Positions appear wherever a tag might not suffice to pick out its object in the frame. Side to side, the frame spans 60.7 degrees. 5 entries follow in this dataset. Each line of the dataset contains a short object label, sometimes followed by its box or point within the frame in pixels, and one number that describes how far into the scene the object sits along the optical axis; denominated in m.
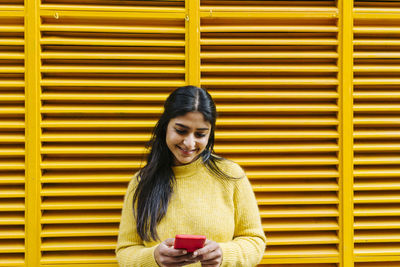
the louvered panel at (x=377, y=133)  2.19
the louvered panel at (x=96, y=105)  2.11
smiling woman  1.57
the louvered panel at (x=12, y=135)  2.08
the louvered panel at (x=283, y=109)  2.16
